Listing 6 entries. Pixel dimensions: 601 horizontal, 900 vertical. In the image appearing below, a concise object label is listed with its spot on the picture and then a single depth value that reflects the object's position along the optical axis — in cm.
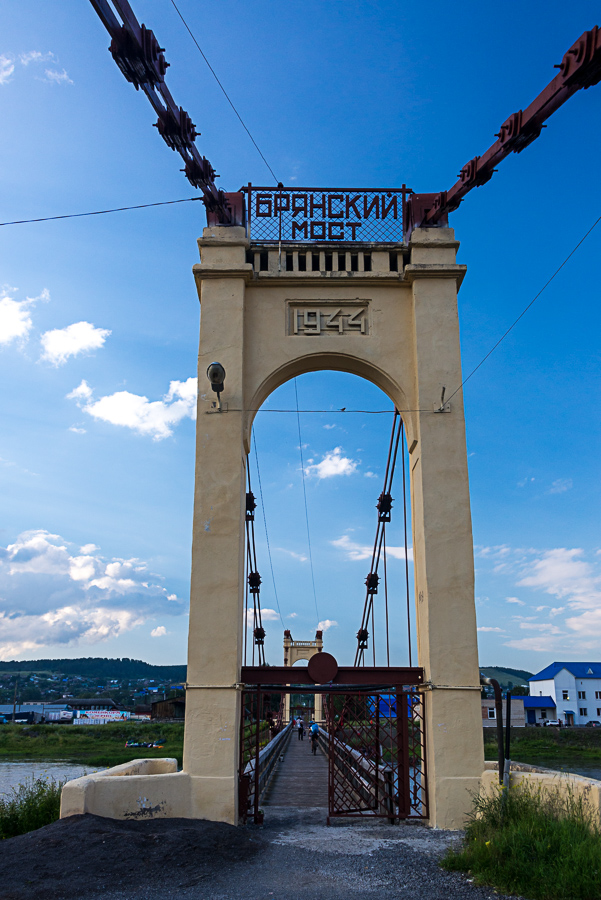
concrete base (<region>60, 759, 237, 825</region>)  693
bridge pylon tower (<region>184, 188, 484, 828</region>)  812
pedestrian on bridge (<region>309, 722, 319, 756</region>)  2207
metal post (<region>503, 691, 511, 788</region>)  704
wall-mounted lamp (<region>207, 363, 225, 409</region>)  836
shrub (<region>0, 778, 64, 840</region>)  776
